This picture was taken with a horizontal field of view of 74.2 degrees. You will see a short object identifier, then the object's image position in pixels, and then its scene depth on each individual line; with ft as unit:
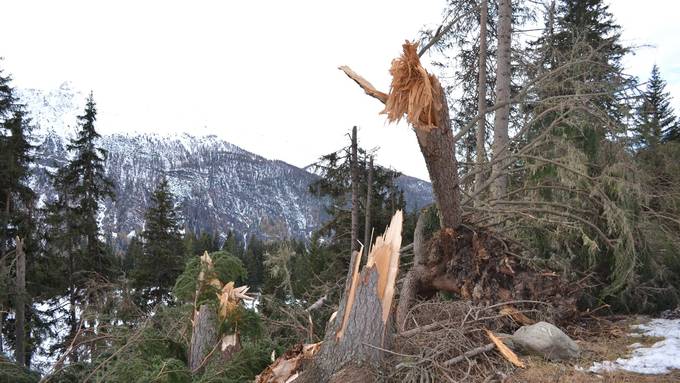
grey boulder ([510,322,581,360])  12.92
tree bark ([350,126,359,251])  42.24
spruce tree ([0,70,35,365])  45.68
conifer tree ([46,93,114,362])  53.62
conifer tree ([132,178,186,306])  60.64
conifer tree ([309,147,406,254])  44.68
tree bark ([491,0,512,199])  27.12
